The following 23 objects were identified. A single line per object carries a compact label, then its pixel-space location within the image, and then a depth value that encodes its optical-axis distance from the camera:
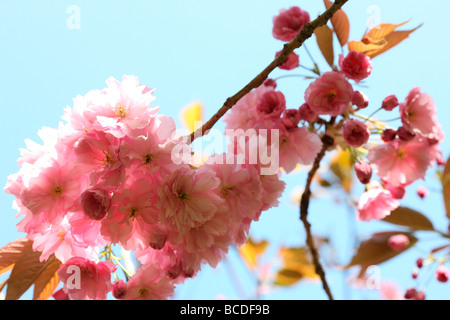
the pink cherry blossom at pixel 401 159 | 1.09
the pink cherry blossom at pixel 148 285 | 1.02
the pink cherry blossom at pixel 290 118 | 1.06
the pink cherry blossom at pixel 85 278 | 1.00
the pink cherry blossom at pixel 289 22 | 1.10
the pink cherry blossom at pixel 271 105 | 1.06
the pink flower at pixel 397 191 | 1.12
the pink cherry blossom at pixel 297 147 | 1.07
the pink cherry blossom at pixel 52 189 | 0.98
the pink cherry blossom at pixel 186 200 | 0.97
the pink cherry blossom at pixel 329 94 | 1.06
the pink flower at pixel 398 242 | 1.17
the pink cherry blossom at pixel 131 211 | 0.97
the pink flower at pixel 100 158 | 0.97
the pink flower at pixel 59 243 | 1.00
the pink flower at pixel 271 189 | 1.01
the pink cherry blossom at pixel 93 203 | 0.97
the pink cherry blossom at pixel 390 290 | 1.56
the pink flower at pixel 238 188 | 0.99
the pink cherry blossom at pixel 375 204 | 1.11
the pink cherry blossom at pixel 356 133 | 1.06
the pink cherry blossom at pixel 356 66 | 1.07
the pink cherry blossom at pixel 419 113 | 1.09
